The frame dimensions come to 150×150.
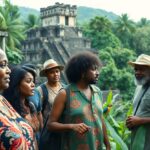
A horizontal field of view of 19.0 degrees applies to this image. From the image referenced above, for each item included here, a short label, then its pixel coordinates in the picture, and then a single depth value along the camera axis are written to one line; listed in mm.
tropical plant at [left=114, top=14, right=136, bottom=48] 42438
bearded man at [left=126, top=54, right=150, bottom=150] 3477
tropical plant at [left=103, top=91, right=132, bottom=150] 4484
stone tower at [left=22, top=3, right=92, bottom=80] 30312
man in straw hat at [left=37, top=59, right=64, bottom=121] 3977
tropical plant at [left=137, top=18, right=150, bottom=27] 51006
